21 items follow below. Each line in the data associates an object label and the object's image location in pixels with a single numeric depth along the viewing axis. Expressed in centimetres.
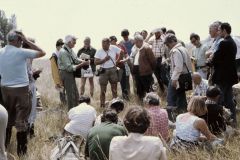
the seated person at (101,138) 650
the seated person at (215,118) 782
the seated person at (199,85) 959
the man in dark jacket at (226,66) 870
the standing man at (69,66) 1069
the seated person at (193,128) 713
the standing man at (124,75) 1297
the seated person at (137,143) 520
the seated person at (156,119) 784
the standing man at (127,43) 1339
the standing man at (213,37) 926
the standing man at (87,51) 1388
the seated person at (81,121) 850
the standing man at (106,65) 1227
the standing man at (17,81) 760
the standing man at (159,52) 1263
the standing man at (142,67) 1163
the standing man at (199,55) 1112
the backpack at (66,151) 681
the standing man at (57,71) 1184
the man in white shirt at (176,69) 945
